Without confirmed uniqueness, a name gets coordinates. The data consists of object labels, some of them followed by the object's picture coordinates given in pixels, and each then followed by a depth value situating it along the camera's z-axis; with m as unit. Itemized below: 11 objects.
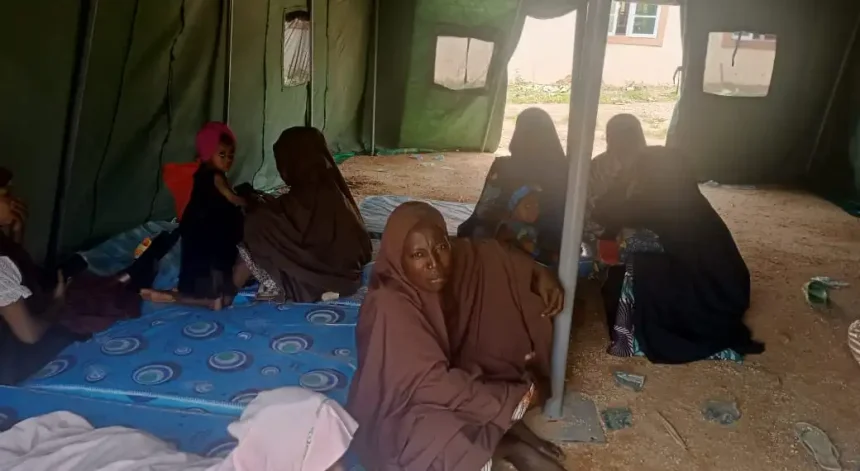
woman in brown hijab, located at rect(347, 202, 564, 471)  2.19
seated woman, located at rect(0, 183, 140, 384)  2.80
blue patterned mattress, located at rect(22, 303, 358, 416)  2.81
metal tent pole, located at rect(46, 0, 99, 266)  3.54
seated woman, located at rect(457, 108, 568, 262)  3.96
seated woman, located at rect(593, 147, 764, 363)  3.43
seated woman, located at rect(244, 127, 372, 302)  3.75
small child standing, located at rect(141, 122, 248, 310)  3.64
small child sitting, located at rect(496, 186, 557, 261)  3.78
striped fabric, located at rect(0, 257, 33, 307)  2.72
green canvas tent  3.45
